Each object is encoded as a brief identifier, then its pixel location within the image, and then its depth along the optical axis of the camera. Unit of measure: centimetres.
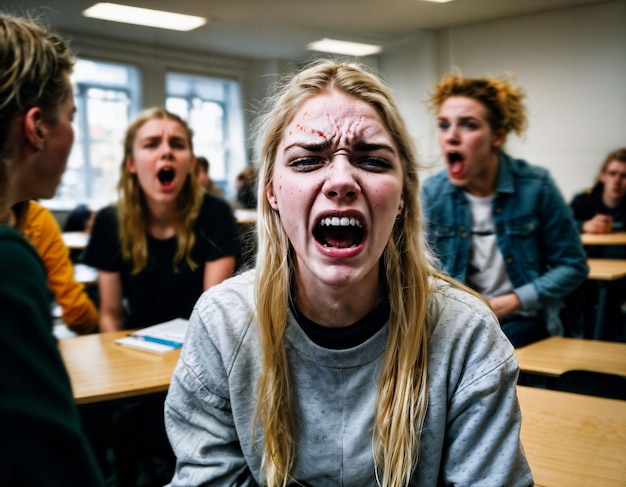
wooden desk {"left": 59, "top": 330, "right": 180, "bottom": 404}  179
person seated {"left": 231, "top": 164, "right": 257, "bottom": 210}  489
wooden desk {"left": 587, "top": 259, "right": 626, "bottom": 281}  334
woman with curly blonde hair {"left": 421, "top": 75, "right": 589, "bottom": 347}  274
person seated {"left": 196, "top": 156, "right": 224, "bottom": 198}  500
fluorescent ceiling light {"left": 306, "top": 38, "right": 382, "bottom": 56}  464
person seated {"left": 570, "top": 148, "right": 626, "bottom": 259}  427
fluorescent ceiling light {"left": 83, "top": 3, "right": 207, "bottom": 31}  465
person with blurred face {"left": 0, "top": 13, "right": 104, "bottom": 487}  49
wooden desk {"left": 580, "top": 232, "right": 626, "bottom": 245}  407
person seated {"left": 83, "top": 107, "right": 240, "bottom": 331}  268
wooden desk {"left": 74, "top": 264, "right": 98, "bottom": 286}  335
